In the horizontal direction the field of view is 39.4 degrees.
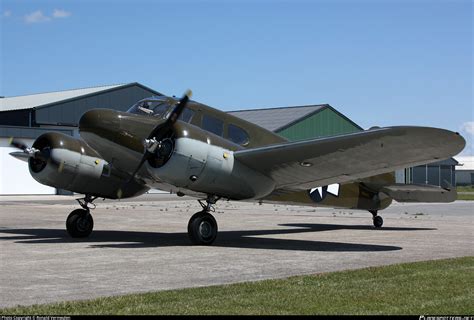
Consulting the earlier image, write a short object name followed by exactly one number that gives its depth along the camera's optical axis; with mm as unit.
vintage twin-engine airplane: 13766
